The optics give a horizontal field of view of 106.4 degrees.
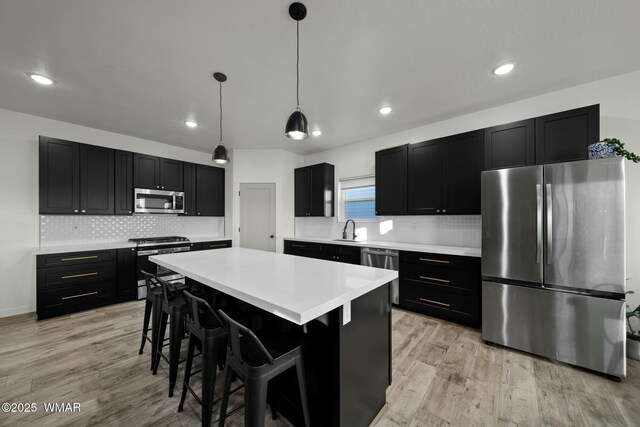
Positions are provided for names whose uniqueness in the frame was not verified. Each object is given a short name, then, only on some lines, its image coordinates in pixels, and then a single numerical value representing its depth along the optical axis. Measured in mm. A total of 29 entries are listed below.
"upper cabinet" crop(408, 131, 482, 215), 3080
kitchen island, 1250
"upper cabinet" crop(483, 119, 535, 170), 2713
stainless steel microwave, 4172
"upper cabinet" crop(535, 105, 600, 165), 2402
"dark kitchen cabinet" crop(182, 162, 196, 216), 4805
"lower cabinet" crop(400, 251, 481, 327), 2848
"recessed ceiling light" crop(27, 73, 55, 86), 2459
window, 4504
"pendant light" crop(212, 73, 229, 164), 2791
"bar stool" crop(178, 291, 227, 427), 1403
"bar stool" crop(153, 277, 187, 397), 1798
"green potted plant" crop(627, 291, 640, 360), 2207
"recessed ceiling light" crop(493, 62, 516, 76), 2289
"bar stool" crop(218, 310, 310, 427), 1120
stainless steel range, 3895
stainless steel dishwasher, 3510
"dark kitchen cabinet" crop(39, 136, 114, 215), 3385
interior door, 5102
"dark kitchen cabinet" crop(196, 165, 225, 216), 5008
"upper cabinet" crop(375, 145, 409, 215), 3746
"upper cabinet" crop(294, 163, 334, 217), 4816
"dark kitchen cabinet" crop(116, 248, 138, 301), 3725
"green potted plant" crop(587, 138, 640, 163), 2043
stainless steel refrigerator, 1986
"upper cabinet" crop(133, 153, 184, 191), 4188
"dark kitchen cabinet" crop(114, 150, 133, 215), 3967
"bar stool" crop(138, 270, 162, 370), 2066
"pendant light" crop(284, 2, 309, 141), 1831
